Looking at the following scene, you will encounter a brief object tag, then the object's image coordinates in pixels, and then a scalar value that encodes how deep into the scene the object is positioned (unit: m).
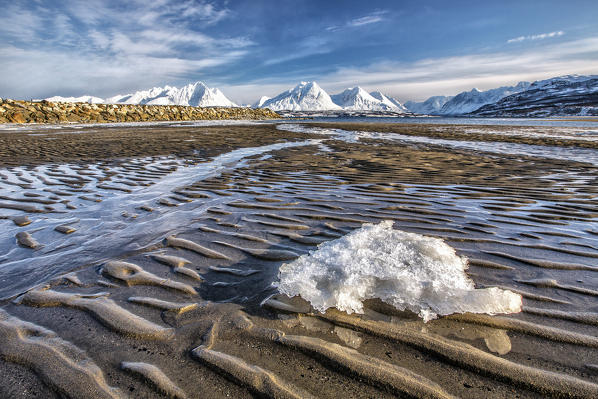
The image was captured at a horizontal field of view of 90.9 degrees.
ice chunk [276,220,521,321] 2.39
